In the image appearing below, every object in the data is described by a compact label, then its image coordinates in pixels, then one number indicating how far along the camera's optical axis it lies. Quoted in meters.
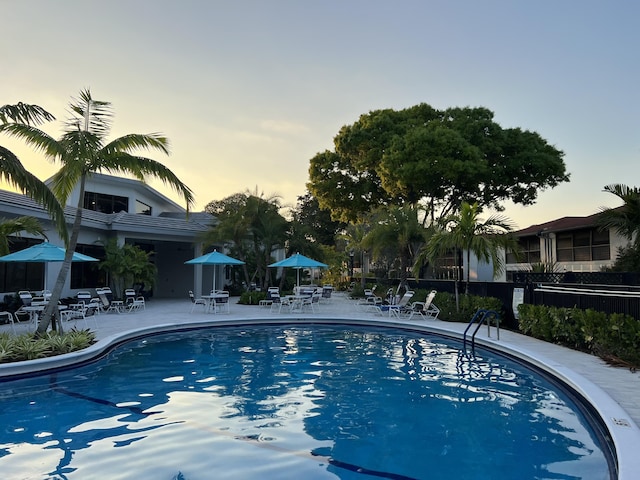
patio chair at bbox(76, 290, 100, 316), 14.72
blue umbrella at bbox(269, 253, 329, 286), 18.66
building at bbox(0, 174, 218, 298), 16.12
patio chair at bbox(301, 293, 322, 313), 18.09
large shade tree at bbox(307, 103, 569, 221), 22.38
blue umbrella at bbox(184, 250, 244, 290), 18.31
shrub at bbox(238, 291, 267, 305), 21.61
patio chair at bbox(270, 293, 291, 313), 18.16
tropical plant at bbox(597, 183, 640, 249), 14.23
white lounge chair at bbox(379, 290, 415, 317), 16.30
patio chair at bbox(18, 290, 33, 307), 13.59
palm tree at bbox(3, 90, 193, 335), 9.76
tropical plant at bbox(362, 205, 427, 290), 20.20
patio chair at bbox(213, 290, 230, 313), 17.41
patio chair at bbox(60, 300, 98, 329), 13.99
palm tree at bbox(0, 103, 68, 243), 8.63
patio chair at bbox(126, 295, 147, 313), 18.13
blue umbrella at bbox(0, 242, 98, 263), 12.31
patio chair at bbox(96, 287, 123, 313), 16.86
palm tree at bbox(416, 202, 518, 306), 14.63
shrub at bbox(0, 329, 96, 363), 8.56
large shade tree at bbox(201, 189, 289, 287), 21.83
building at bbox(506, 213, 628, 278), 21.00
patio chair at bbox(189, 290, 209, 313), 17.88
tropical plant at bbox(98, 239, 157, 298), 18.92
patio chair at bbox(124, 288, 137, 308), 18.56
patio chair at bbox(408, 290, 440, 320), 16.14
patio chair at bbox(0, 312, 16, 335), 12.12
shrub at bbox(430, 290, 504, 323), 14.01
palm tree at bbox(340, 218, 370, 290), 28.92
